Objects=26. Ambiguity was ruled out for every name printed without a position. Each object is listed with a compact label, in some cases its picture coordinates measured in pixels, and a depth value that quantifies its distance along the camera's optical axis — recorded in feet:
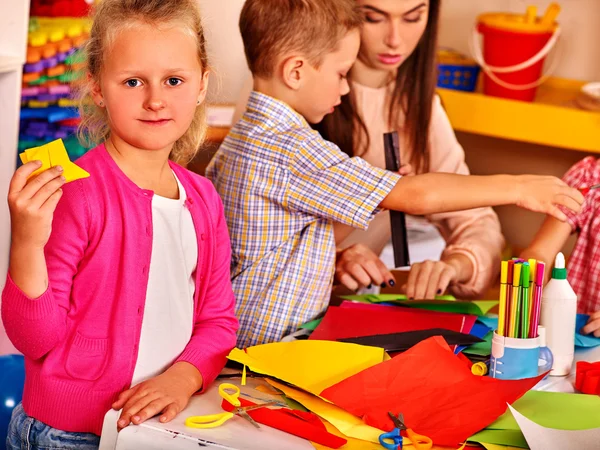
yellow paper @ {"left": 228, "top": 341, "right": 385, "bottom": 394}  6.10
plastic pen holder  6.28
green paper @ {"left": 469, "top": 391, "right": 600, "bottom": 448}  5.78
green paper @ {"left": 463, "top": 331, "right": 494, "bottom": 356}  6.64
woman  8.19
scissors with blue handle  5.68
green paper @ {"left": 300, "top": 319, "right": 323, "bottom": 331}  7.02
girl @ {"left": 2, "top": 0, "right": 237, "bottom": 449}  5.92
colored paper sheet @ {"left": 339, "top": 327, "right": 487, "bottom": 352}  6.54
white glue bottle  6.55
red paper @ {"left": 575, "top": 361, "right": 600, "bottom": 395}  6.31
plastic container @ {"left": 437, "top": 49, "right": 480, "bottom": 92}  11.28
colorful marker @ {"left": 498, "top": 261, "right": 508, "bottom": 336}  6.24
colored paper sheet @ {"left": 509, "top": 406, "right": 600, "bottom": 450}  5.67
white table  5.61
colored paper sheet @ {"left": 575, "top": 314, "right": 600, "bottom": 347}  6.90
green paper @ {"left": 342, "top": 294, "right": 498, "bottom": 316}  7.23
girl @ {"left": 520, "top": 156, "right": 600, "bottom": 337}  7.78
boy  6.95
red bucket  10.53
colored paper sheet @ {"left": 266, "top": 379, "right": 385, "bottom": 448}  5.78
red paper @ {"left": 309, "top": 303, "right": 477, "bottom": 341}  6.82
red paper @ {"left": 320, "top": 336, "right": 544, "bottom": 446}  5.82
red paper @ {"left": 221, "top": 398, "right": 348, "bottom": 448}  5.70
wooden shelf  10.28
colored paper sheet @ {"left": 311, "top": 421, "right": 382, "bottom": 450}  5.69
